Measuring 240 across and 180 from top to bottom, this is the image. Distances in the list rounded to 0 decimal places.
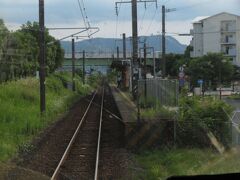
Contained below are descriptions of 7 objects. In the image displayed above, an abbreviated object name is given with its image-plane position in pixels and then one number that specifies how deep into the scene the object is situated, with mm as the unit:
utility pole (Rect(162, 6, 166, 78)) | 45781
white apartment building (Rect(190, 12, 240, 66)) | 107125
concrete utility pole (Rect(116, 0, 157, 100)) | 34844
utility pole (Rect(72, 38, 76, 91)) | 65375
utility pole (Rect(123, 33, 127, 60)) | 77500
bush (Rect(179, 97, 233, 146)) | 15742
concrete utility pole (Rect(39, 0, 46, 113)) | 28406
